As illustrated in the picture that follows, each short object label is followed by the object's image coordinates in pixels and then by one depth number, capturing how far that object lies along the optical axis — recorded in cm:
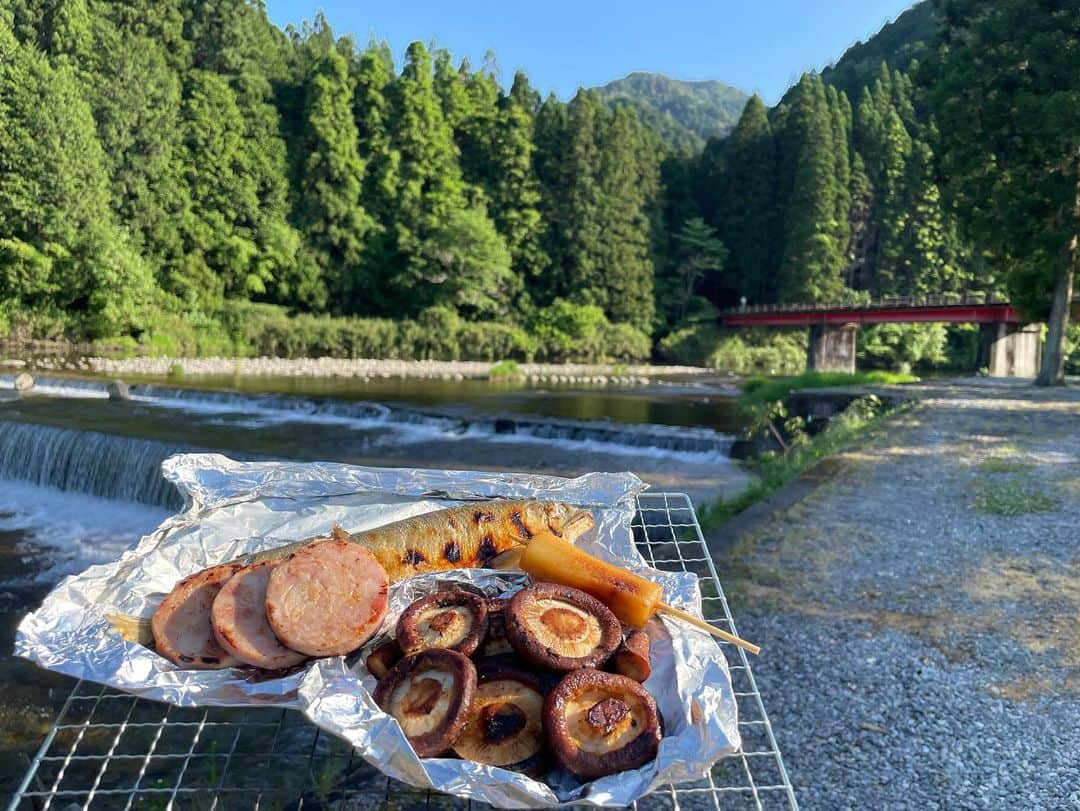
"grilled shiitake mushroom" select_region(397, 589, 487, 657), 36
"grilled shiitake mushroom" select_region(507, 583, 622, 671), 36
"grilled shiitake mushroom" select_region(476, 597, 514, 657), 38
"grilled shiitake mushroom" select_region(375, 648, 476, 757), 32
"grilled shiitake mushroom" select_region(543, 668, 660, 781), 31
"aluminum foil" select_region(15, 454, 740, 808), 30
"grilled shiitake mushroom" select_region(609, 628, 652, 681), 37
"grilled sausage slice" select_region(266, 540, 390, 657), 36
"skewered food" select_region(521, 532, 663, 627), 40
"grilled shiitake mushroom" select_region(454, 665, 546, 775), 32
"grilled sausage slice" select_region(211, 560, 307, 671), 35
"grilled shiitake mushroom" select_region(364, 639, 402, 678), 36
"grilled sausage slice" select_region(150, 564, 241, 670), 36
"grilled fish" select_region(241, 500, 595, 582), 45
